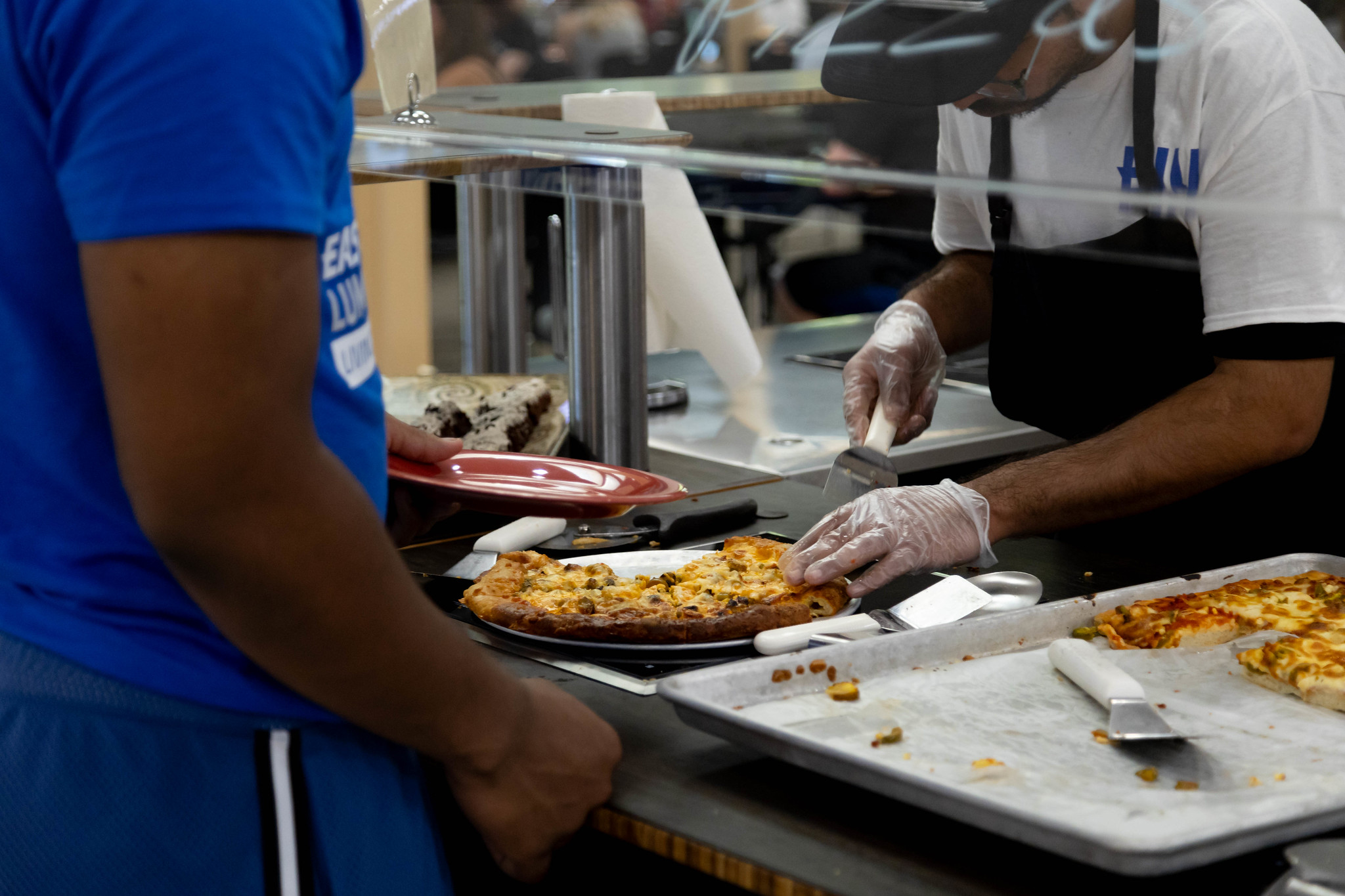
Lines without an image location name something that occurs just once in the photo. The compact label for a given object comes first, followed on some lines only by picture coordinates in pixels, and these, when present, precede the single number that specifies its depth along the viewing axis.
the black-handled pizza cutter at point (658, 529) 2.95
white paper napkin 3.31
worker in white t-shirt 2.59
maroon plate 2.75
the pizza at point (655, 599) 2.68
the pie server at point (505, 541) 2.85
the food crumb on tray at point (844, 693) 2.56
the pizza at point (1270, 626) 2.58
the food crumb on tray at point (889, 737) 2.50
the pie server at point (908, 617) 2.66
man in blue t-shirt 1.91
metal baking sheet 2.40
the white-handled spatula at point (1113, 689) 2.50
